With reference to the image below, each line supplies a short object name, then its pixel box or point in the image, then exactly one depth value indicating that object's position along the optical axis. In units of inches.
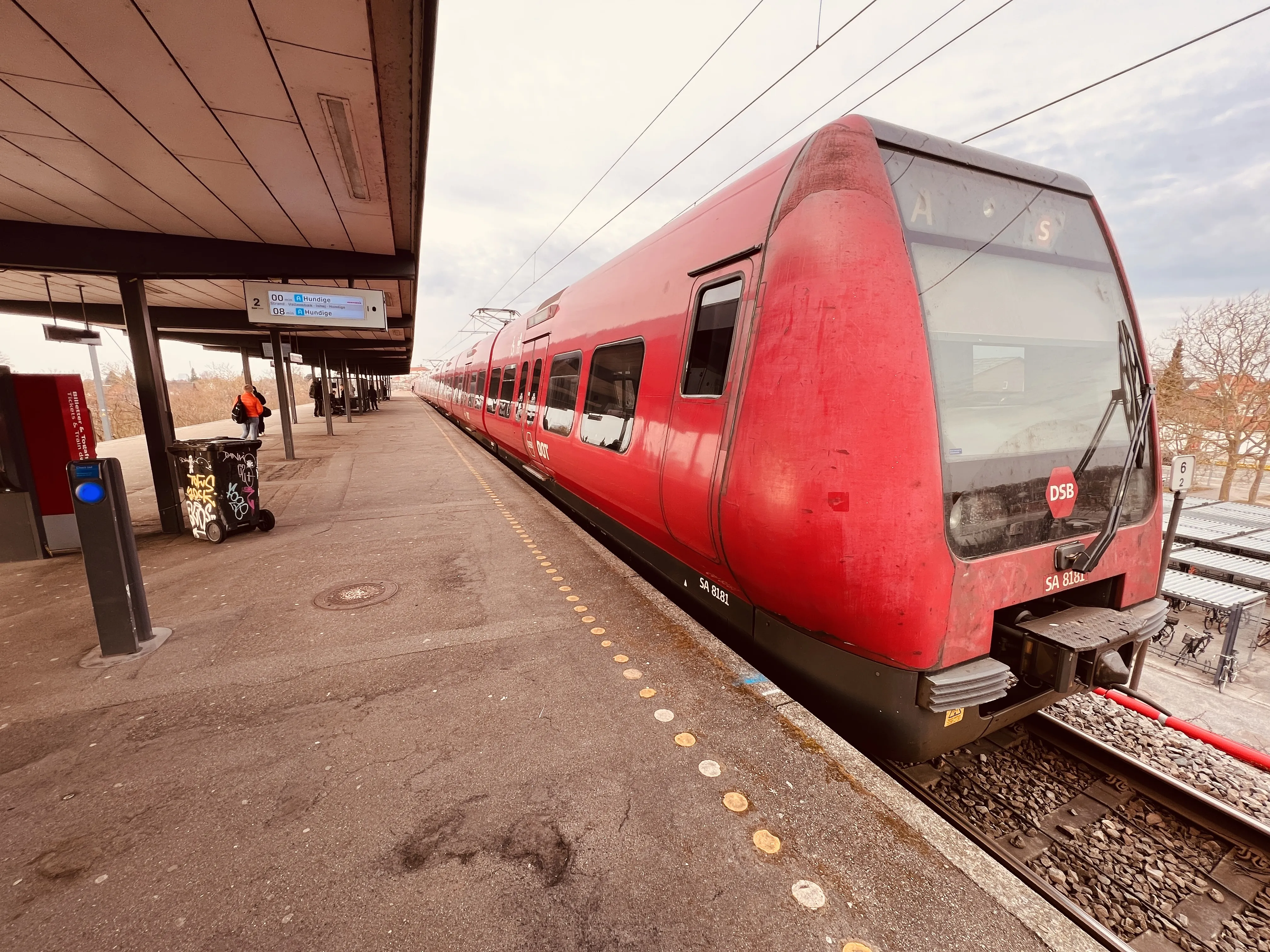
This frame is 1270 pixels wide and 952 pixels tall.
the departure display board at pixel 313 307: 294.2
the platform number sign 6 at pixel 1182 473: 211.6
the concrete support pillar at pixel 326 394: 746.2
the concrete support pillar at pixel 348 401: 974.4
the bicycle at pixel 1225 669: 306.2
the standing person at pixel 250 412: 446.9
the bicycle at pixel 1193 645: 333.7
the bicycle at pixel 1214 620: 354.0
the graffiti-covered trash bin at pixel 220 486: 224.5
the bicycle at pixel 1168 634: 355.3
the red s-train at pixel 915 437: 83.6
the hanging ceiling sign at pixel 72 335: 260.4
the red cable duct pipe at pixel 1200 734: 144.3
